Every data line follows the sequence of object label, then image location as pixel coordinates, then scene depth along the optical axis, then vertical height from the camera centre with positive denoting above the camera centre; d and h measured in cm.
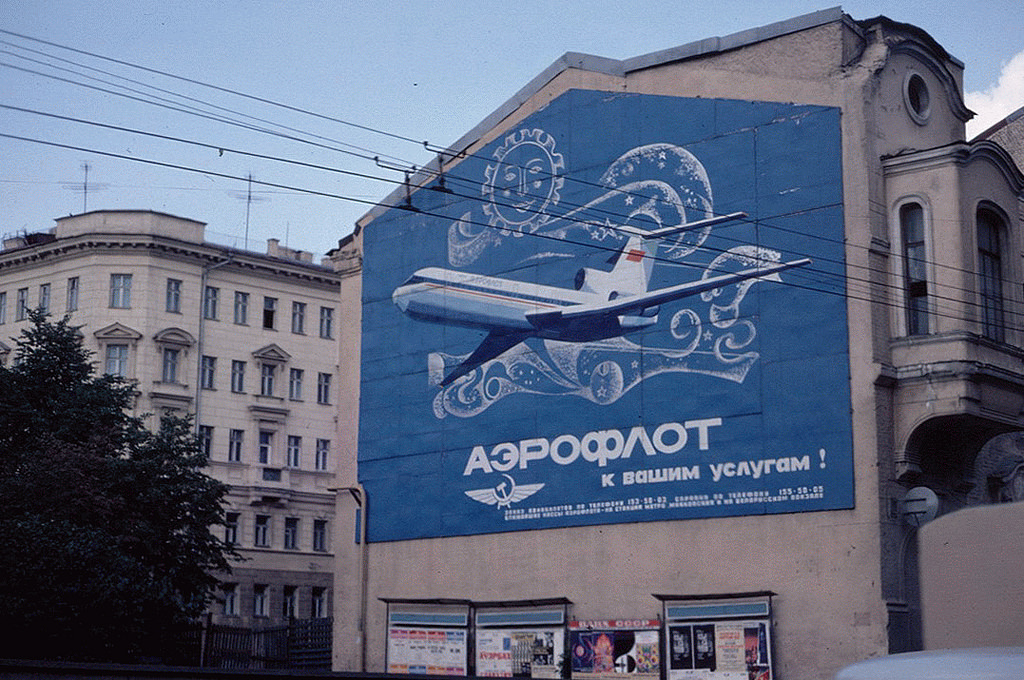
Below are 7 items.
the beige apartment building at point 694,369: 2975 +598
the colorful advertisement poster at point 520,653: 3344 -12
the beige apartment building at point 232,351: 6794 +1354
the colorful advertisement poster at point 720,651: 3006 -5
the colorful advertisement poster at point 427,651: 3525 -10
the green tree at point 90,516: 3075 +331
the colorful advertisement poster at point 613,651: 3159 -6
